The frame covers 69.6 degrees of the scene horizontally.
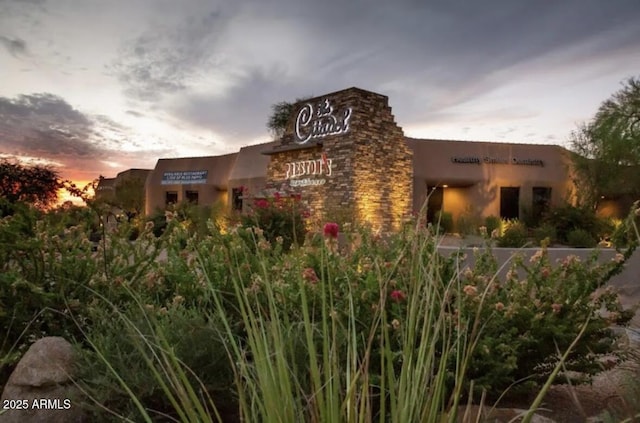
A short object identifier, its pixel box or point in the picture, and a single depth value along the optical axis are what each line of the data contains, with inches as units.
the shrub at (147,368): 81.1
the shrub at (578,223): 590.6
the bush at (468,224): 586.2
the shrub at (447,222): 632.4
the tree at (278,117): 1161.4
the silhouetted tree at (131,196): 1010.1
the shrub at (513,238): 496.4
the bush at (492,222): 616.4
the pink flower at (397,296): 89.9
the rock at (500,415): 78.3
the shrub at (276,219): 486.6
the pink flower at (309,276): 100.8
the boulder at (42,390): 86.2
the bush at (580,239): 529.4
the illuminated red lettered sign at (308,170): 597.9
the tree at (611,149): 629.0
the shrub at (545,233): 533.6
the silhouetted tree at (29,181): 802.8
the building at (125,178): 1085.8
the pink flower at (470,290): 87.6
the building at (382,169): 575.8
